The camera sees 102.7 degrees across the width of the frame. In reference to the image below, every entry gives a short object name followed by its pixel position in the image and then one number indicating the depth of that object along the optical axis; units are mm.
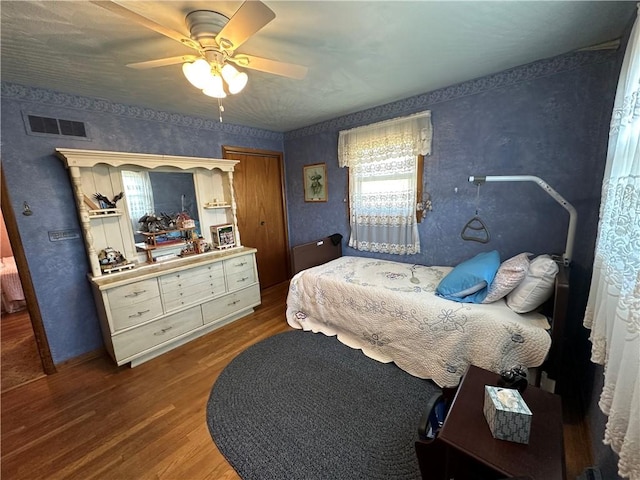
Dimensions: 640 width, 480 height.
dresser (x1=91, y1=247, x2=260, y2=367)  2154
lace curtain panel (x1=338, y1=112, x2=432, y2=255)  2695
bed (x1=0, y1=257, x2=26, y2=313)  3424
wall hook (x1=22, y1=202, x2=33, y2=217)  2026
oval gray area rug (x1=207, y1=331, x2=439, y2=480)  1368
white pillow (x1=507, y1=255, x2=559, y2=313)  1599
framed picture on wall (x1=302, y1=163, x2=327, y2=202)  3506
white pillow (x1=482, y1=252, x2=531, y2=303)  1708
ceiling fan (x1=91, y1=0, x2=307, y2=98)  1144
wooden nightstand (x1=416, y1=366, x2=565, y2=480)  852
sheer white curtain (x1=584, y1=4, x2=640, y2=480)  692
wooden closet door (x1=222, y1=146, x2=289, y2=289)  3504
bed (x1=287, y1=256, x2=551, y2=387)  1596
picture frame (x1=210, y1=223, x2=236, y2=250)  3133
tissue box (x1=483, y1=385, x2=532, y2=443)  906
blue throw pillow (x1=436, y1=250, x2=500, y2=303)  1828
